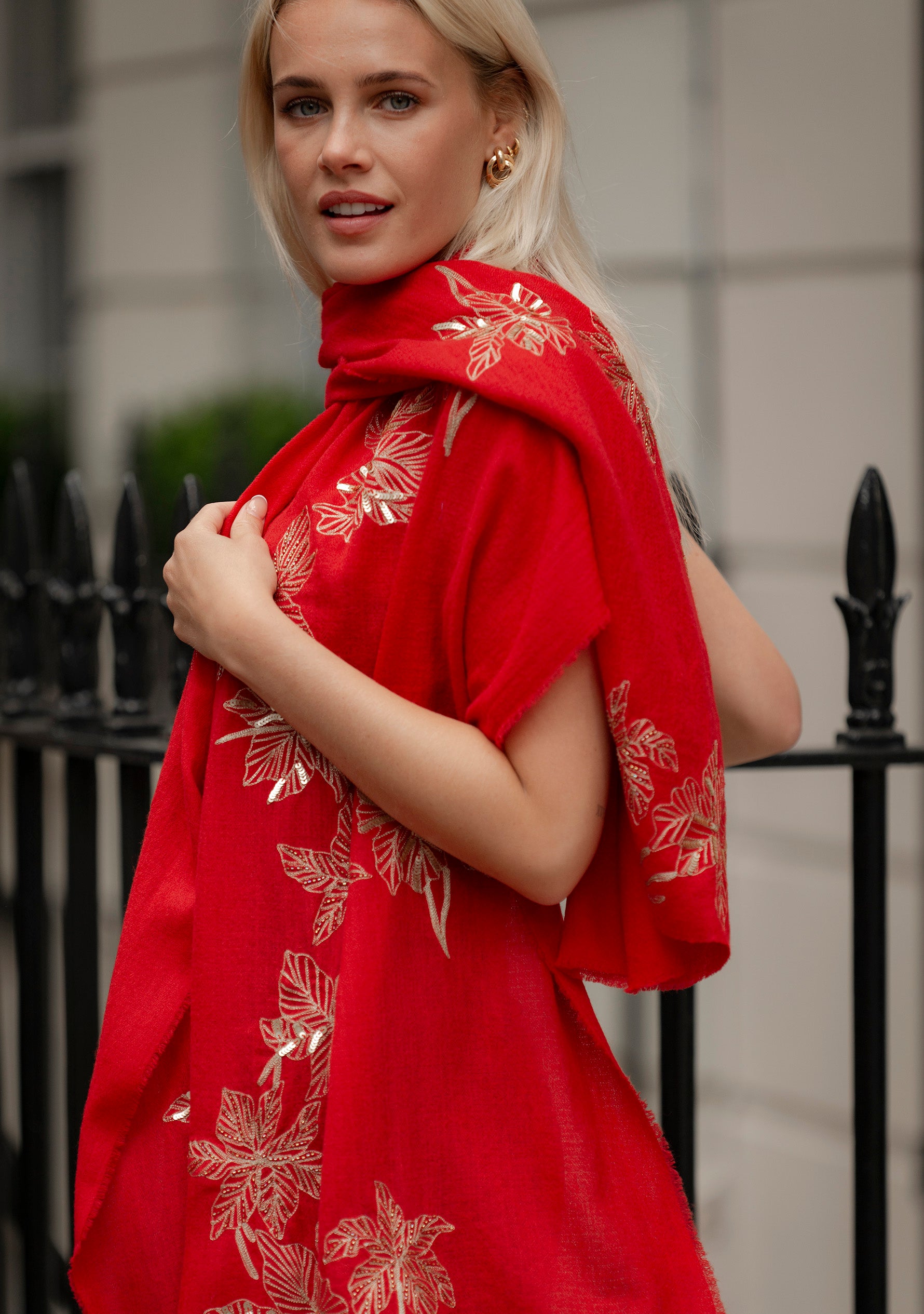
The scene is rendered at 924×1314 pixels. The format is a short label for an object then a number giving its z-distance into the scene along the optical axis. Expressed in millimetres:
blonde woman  1986
